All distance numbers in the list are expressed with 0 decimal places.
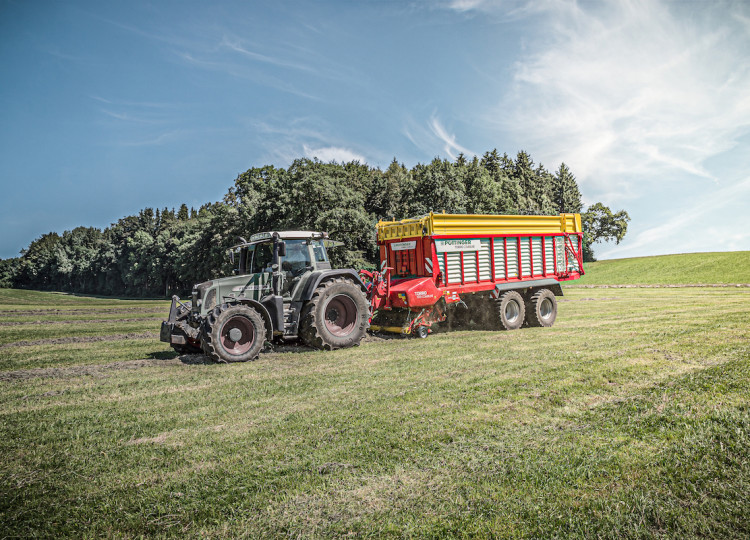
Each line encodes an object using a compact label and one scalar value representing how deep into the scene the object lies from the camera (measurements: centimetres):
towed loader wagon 1130
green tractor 877
